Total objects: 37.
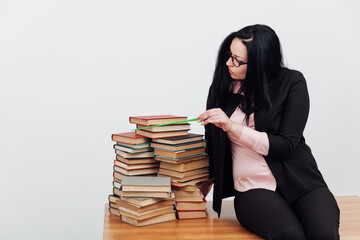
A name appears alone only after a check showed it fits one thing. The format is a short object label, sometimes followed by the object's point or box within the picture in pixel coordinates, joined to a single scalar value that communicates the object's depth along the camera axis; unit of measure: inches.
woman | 84.3
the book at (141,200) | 86.1
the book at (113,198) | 93.6
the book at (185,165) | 91.6
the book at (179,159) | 90.8
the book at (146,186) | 86.8
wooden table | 82.7
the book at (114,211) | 94.5
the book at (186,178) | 91.9
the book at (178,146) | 90.0
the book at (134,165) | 93.0
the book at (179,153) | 90.2
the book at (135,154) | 92.4
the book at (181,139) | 90.4
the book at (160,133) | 92.0
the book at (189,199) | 92.9
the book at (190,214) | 93.1
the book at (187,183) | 91.7
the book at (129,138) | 92.0
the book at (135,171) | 93.2
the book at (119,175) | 94.6
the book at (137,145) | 92.1
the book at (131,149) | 91.7
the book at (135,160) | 92.8
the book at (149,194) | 87.4
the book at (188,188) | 93.4
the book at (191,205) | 92.9
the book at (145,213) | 87.0
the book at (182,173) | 91.8
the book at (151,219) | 87.7
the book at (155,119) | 91.7
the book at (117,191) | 93.5
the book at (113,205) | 93.6
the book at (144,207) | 86.9
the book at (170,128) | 92.1
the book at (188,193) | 93.7
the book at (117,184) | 94.4
